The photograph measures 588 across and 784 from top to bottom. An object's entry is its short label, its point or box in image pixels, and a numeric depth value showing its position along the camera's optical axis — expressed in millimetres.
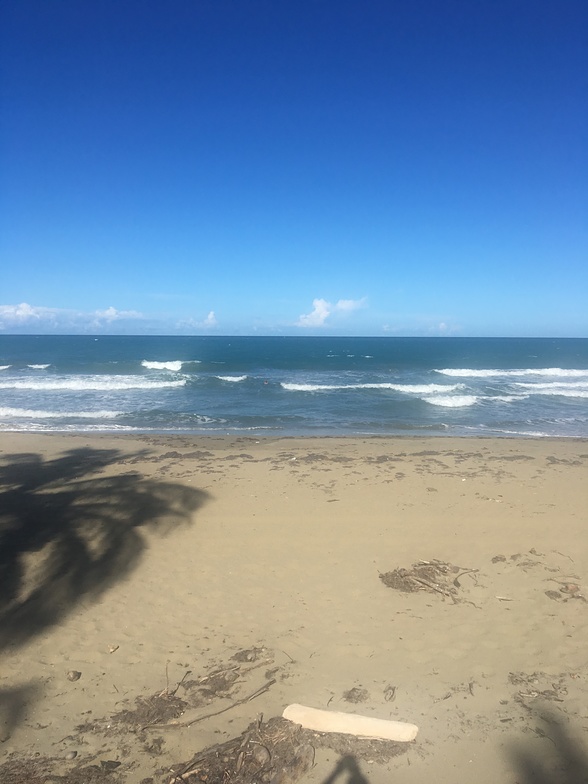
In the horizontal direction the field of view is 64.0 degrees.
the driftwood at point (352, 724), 3010
